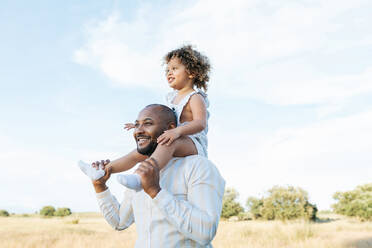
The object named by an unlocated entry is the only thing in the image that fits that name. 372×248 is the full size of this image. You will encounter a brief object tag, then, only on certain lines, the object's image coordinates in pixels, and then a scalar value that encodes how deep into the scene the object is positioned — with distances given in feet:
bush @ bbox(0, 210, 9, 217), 104.64
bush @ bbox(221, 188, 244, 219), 91.71
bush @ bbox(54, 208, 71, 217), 101.04
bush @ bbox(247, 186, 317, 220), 73.67
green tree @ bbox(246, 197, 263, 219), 81.87
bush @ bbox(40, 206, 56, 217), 100.93
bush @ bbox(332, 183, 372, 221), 79.00
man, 7.73
